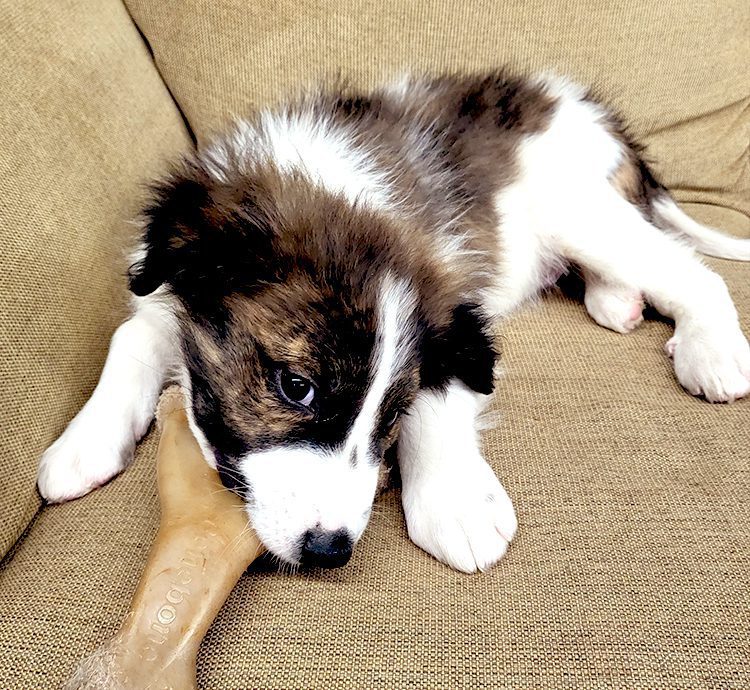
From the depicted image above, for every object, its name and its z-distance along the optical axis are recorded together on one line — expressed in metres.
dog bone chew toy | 0.48
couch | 0.51
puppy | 0.56
